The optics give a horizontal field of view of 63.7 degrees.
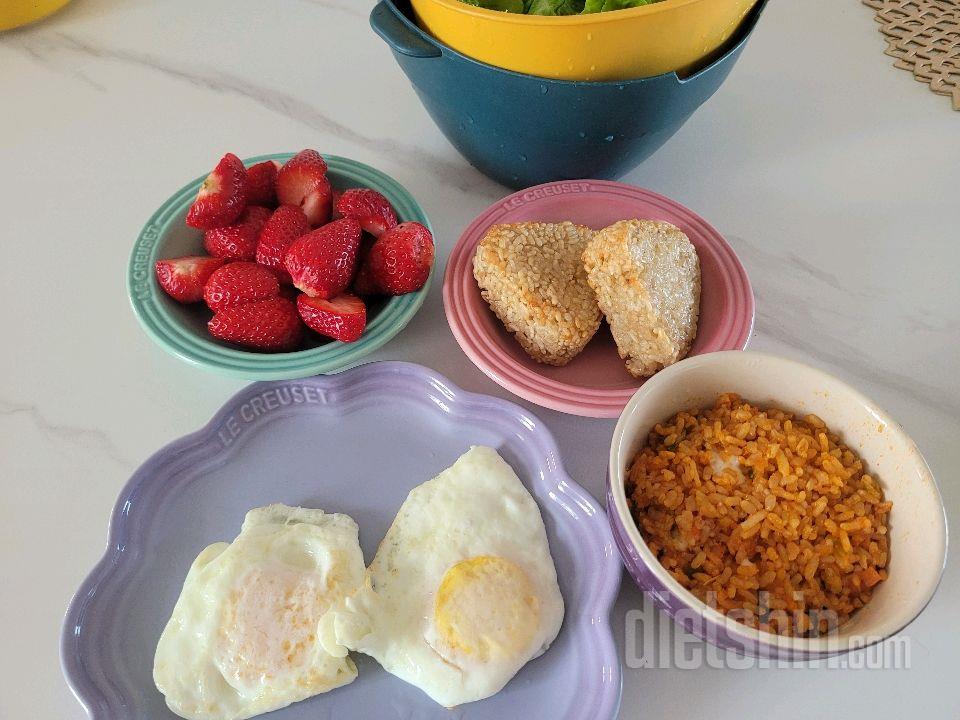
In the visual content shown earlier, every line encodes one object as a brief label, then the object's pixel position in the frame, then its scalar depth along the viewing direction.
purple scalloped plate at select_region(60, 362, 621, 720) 0.31
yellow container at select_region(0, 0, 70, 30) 0.58
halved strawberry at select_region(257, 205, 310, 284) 0.40
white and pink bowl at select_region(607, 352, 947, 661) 0.27
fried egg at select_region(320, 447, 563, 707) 0.31
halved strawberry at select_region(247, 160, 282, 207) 0.43
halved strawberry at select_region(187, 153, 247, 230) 0.41
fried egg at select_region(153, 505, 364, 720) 0.31
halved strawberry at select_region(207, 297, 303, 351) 0.38
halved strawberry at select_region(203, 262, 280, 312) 0.39
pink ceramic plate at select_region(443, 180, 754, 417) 0.36
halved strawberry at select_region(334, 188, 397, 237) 0.42
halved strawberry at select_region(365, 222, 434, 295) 0.39
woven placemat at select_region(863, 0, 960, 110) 0.56
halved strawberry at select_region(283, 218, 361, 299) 0.38
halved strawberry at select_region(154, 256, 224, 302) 0.40
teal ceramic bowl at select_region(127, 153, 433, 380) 0.37
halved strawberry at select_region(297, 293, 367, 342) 0.38
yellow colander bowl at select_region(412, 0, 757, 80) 0.36
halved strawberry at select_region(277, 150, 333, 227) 0.43
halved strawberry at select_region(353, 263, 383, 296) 0.41
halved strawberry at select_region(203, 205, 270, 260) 0.41
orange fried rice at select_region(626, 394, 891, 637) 0.30
